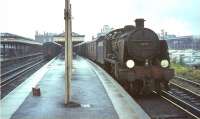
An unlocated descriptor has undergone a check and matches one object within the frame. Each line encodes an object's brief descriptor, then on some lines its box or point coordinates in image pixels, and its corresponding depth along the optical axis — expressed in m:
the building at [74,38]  47.89
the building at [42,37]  97.73
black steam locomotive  10.70
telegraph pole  7.73
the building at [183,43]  53.56
